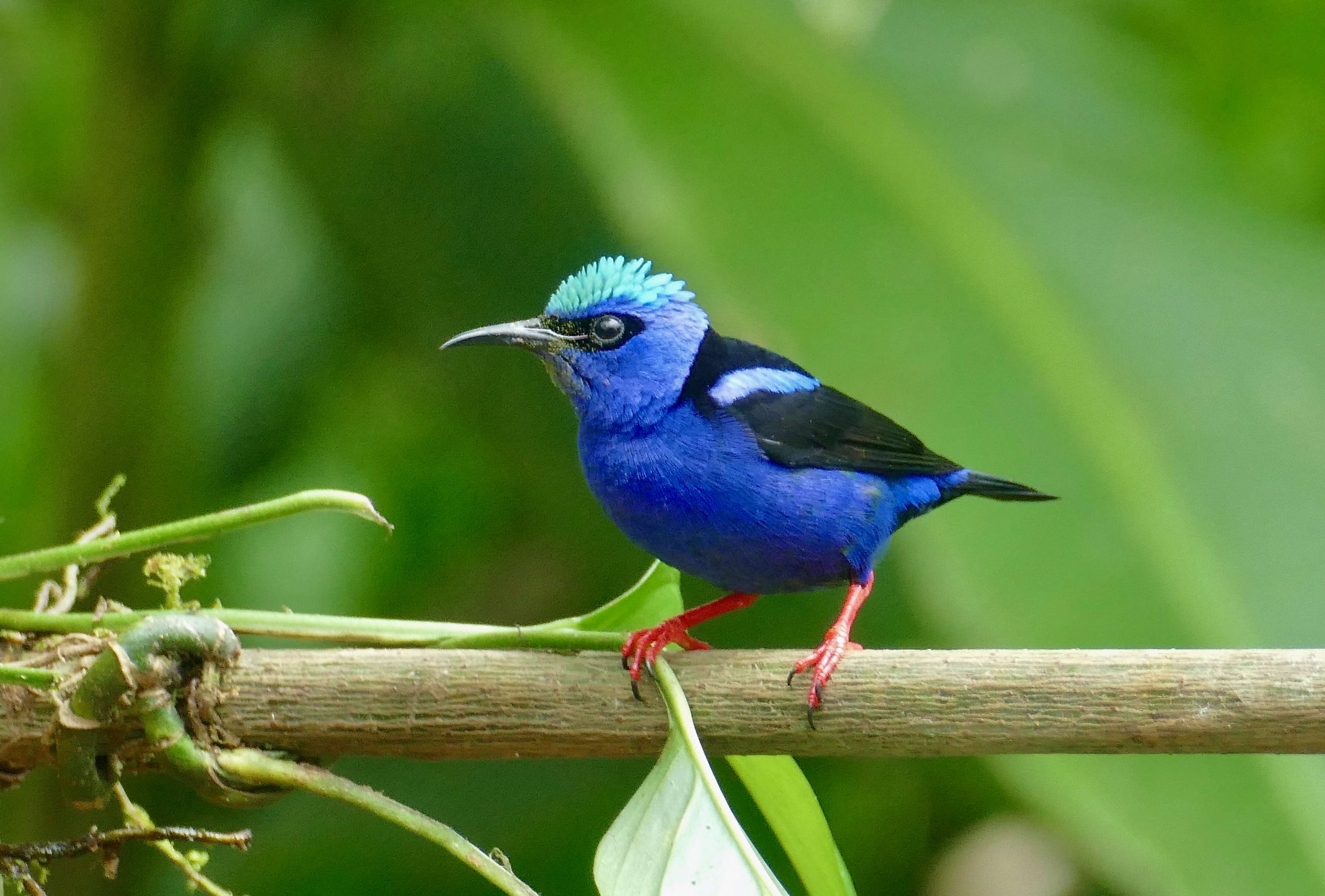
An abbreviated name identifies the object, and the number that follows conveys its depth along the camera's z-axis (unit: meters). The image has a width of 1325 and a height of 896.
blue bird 4.33
